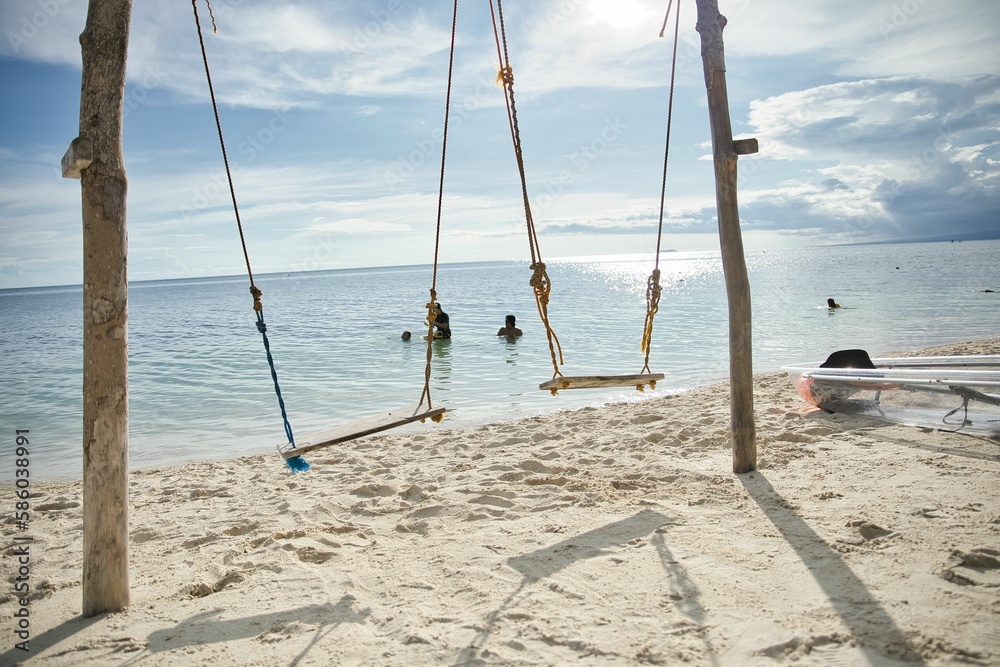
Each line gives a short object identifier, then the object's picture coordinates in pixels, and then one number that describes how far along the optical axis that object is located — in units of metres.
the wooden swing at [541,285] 4.15
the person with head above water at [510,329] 16.67
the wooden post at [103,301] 3.10
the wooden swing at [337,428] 3.81
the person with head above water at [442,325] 15.93
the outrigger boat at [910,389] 4.98
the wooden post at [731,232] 4.66
